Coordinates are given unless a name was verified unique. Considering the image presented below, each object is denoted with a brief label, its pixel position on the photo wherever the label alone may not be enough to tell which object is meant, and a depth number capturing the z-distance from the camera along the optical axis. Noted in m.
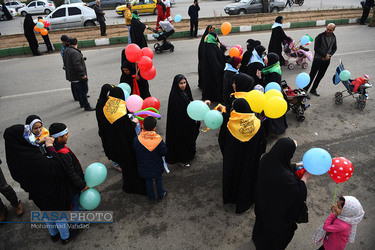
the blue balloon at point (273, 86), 4.70
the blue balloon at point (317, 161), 2.78
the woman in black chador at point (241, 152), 3.27
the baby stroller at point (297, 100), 5.95
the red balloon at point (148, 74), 5.27
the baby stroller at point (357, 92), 6.40
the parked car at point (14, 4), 24.41
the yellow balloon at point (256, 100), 3.94
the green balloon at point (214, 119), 3.73
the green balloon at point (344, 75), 6.19
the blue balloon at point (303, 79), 5.32
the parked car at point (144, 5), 18.67
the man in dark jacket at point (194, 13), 12.15
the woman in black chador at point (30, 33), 10.50
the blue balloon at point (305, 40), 8.60
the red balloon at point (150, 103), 4.88
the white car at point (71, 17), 14.78
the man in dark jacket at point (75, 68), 6.09
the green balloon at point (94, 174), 3.37
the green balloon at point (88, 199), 3.42
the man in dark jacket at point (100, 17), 12.20
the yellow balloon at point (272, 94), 4.15
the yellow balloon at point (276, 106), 3.79
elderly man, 6.52
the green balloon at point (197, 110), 3.92
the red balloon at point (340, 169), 2.92
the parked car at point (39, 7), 21.72
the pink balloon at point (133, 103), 4.26
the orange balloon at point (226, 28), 7.79
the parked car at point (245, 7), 17.94
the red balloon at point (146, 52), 5.49
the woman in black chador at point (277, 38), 8.63
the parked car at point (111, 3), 21.94
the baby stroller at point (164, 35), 10.21
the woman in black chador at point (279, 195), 2.62
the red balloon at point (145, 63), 5.06
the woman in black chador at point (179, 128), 4.33
